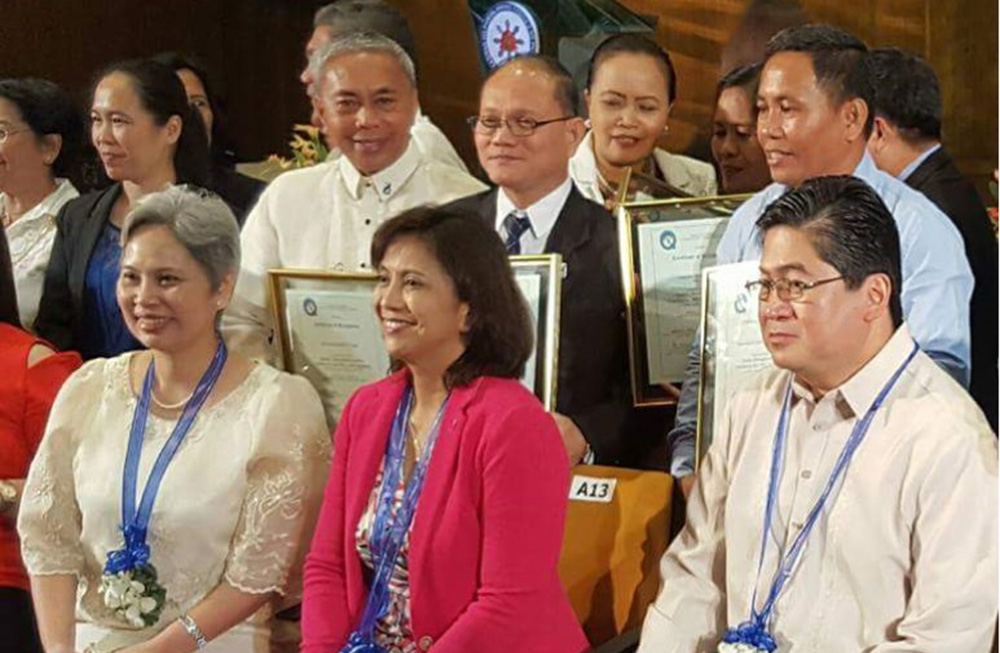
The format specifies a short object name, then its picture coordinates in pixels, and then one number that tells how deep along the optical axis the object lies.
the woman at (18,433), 3.40
